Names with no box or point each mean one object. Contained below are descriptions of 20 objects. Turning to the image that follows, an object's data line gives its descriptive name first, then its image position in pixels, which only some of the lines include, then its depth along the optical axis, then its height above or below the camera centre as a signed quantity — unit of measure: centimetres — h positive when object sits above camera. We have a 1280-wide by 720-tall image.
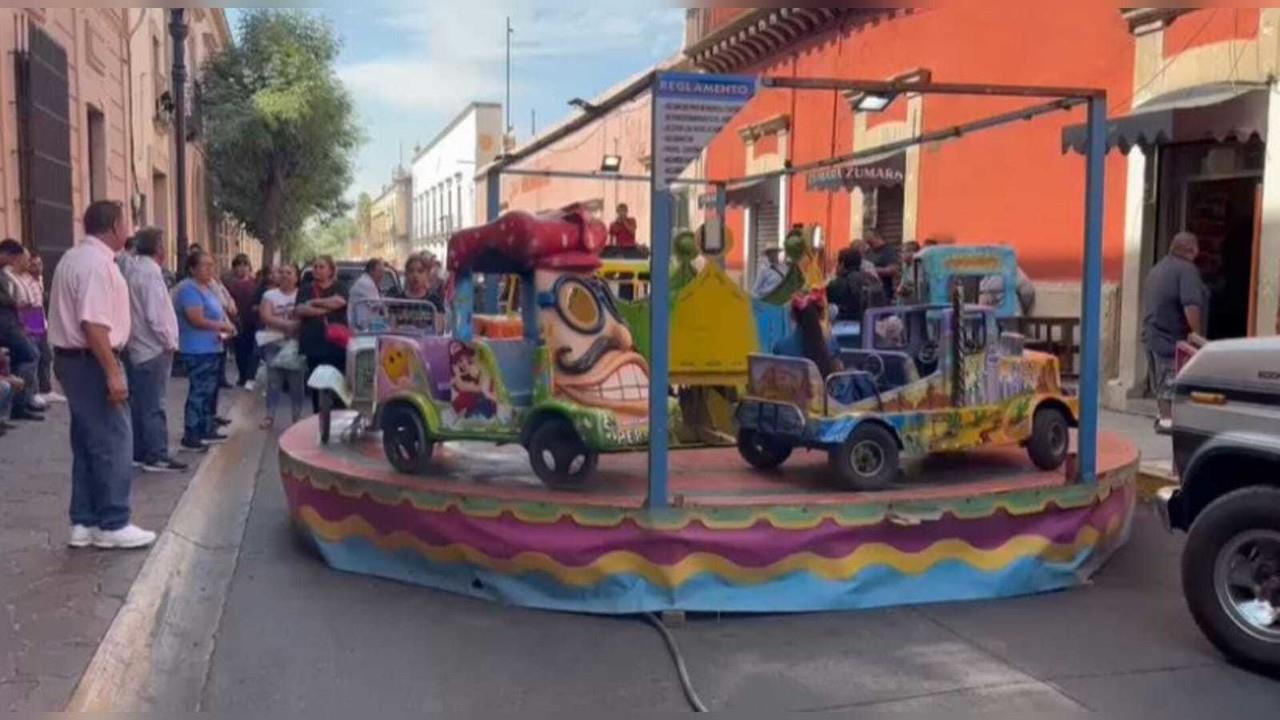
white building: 4150 +412
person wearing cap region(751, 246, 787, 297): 1003 +0
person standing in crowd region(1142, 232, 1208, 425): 884 -18
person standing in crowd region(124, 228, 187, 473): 751 -46
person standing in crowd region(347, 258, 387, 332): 879 -25
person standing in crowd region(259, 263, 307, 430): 1029 -74
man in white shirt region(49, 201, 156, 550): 565 -56
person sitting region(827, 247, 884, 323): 1033 -15
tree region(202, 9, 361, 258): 2798 +348
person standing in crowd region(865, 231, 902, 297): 1201 +16
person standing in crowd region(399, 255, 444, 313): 1145 -11
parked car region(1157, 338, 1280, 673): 457 -87
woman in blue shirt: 907 -60
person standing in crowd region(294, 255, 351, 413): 989 -49
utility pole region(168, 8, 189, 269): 1404 +203
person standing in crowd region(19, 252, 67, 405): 1041 -56
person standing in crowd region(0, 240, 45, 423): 977 -64
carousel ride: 532 -104
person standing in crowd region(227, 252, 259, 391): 1396 -62
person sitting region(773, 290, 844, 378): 658 -37
